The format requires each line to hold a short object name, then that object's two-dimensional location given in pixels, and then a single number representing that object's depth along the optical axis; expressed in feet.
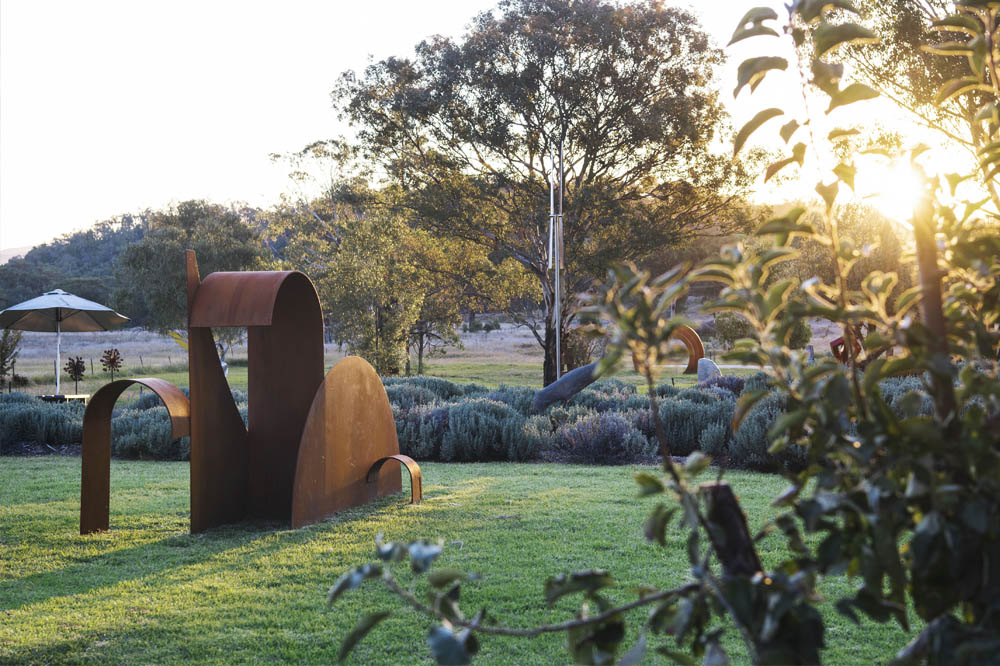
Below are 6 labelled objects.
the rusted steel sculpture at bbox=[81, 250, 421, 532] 19.47
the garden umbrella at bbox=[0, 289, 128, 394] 63.87
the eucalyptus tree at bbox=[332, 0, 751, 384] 87.30
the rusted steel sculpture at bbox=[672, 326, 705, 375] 66.61
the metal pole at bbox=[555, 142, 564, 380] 65.51
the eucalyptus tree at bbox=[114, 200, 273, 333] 128.36
